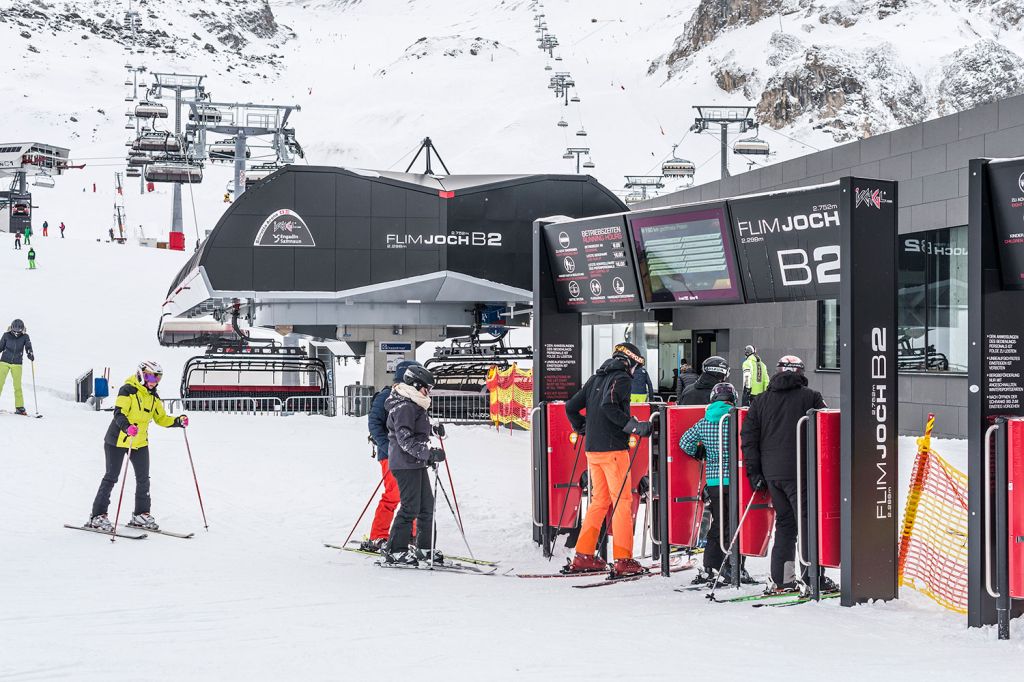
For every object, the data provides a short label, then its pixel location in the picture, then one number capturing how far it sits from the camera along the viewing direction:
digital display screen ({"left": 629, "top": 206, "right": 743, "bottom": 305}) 8.73
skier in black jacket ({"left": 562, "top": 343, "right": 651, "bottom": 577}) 8.24
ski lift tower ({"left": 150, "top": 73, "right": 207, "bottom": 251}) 41.12
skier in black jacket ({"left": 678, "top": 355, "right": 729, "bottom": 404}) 10.18
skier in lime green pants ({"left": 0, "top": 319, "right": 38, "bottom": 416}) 17.67
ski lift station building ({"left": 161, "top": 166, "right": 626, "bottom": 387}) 21.09
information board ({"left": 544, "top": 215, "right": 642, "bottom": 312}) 9.77
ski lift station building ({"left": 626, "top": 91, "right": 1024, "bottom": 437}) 17.70
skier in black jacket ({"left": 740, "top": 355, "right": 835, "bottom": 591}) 7.47
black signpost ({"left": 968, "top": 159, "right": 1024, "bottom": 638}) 6.54
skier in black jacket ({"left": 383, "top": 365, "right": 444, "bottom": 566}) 8.75
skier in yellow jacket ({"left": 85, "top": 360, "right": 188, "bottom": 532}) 10.21
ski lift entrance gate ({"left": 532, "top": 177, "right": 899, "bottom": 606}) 7.21
